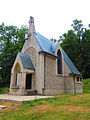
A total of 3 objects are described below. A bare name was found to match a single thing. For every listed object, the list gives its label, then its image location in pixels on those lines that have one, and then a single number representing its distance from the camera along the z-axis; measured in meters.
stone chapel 10.84
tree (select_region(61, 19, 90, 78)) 24.97
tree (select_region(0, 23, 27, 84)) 19.40
